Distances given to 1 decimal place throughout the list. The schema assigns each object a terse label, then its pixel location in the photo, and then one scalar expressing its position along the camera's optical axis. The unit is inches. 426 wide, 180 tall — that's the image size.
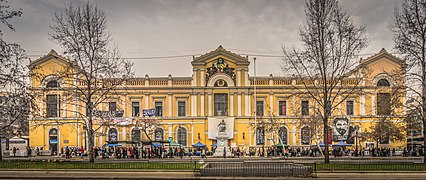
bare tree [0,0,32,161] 1030.4
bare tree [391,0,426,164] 1194.6
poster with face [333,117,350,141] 2421.3
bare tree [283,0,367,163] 1288.1
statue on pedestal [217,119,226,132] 2586.1
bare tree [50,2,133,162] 1348.4
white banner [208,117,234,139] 2588.6
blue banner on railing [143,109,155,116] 2513.5
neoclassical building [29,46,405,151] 2591.0
